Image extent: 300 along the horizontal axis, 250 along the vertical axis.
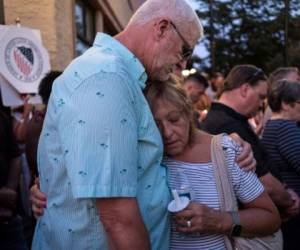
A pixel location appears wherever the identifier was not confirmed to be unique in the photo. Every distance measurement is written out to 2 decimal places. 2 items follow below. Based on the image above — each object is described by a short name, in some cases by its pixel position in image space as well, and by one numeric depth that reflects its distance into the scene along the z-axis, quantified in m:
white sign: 4.18
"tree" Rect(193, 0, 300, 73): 35.41
